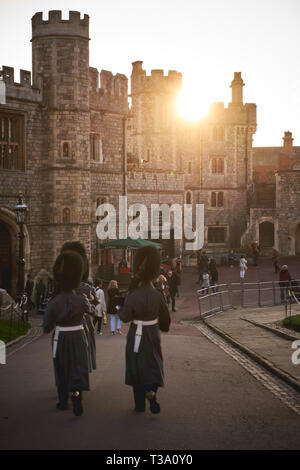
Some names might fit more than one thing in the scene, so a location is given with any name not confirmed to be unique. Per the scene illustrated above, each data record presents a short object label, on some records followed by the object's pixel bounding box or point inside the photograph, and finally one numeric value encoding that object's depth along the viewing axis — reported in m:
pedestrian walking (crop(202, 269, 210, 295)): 24.56
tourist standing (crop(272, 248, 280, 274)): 32.46
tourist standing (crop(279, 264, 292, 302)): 21.45
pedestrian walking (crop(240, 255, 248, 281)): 29.03
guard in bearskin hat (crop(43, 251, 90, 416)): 7.23
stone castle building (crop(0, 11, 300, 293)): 24.27
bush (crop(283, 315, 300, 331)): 14.63
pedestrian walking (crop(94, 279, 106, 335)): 14.85
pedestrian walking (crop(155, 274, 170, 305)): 15.51
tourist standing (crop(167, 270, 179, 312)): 20.78
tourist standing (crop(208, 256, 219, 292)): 24.78
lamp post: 18.09
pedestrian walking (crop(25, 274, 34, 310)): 21.91
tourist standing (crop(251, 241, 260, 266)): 36.62
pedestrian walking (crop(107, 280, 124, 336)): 14.44
